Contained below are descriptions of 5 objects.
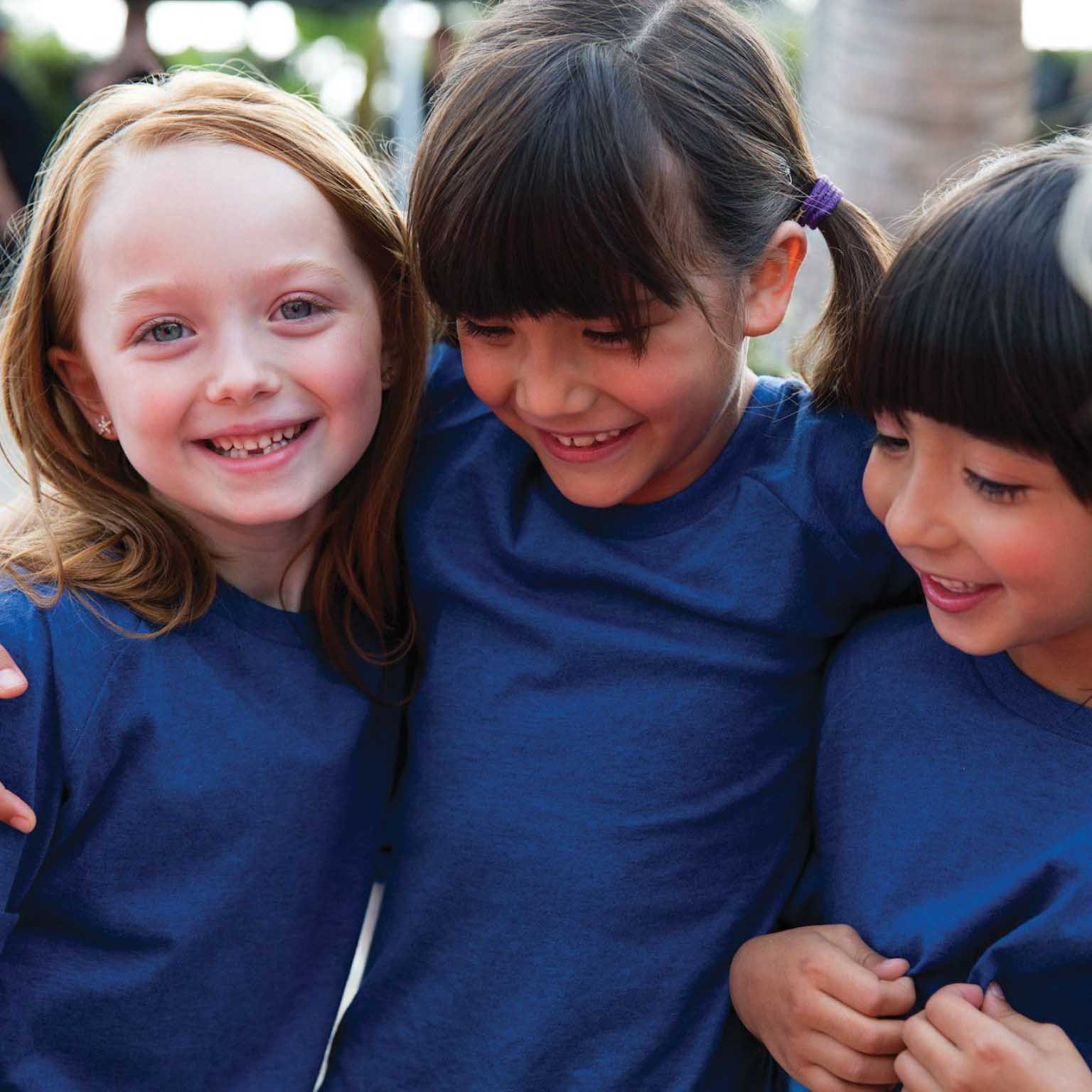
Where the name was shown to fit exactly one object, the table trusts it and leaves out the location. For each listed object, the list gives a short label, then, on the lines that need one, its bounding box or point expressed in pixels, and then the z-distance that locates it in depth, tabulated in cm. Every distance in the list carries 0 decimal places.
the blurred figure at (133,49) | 300
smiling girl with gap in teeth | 142
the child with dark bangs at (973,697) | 132
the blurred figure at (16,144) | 347
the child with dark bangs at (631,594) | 141
